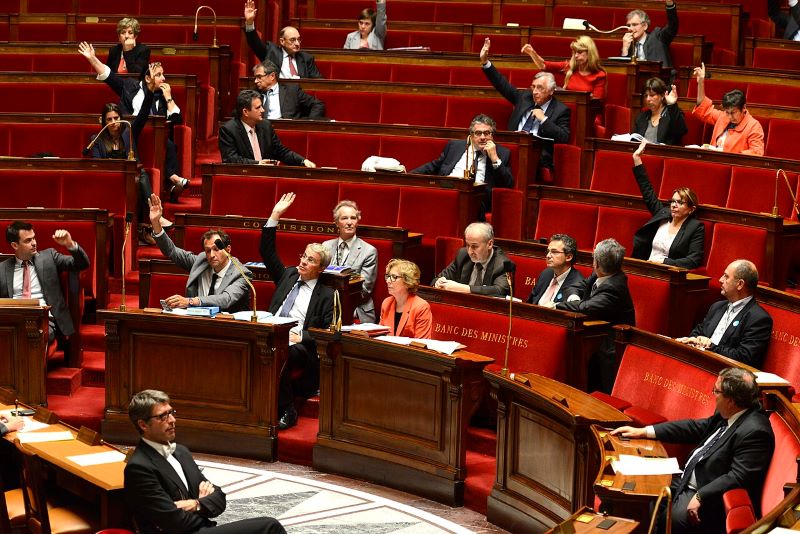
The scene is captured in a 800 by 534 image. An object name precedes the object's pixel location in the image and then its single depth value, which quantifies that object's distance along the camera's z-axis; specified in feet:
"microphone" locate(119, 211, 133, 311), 31.55
